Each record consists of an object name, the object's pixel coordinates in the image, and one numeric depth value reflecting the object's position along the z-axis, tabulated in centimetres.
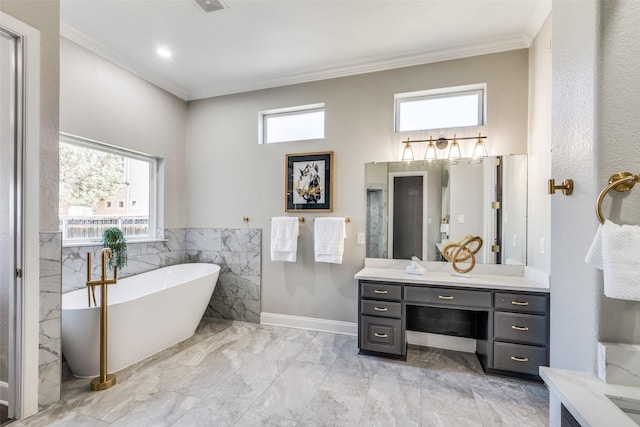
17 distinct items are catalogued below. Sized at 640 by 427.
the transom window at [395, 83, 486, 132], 277
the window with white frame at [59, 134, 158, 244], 261
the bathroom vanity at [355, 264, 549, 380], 213
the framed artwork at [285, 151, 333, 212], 313
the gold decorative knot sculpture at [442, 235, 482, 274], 265
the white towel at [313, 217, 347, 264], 295
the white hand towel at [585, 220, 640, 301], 78
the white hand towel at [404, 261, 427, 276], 261
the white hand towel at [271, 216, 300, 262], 312
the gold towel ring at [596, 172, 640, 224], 81
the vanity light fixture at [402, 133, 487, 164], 266
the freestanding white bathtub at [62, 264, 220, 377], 206
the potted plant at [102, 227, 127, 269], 267
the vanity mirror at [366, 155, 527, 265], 259
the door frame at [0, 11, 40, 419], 172
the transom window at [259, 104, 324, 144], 329
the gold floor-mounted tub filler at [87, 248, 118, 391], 202
